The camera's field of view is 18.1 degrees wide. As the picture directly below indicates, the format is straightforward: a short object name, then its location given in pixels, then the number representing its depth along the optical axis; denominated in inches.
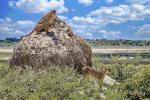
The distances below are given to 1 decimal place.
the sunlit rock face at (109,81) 863.1
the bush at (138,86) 778.8
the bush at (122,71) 926.7
